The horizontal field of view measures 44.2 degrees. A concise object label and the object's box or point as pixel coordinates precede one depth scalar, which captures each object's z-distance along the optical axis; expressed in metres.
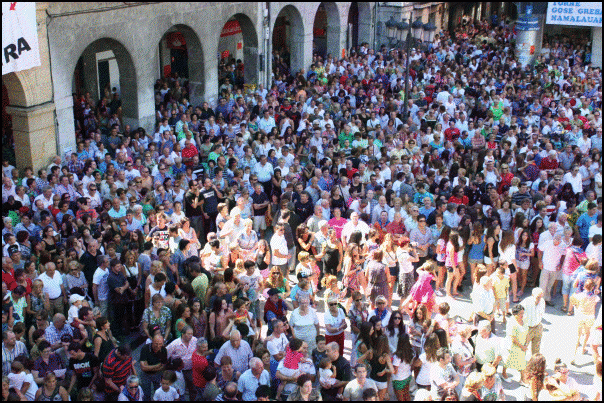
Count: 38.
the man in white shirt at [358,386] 7.76
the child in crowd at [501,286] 10.33
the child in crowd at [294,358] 8.18
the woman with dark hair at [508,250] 11.09
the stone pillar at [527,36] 28.45
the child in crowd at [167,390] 7.70
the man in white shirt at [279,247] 11.28
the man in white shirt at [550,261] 11.31
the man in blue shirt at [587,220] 12.06
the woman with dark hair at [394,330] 8.88
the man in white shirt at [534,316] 9.36
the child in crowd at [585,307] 9.90
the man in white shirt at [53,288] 9.58
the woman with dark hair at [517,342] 9.23
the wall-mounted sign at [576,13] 28.81
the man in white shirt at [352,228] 11.58
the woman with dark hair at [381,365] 8.43
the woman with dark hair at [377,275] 10.30
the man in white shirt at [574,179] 13.94
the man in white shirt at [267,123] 17.44
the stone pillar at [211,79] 20.42
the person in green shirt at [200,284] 9.66
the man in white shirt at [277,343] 8.55
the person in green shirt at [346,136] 16.72
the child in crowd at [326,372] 8.10
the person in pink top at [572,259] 11.01
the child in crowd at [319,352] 8.43
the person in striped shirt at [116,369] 8.02
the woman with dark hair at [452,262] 11.25
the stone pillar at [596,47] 30.34
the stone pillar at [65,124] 15.77
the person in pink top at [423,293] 9.95
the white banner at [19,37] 13.52
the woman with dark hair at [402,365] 8.59
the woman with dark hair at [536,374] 8.18
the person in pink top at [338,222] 11.98
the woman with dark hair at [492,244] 11.30
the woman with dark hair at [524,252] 11.47
